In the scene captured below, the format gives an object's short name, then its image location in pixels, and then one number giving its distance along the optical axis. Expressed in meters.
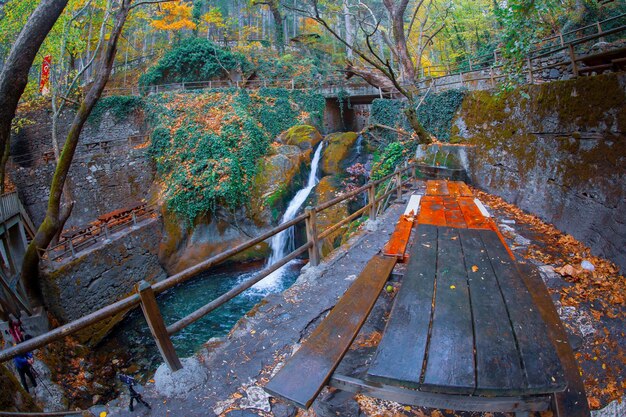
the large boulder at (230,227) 12.33
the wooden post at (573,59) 5.04
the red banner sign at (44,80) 16.72
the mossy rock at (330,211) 11.04
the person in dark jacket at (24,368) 5.40
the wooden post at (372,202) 5.60
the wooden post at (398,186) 7.20
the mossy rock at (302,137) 15.99
